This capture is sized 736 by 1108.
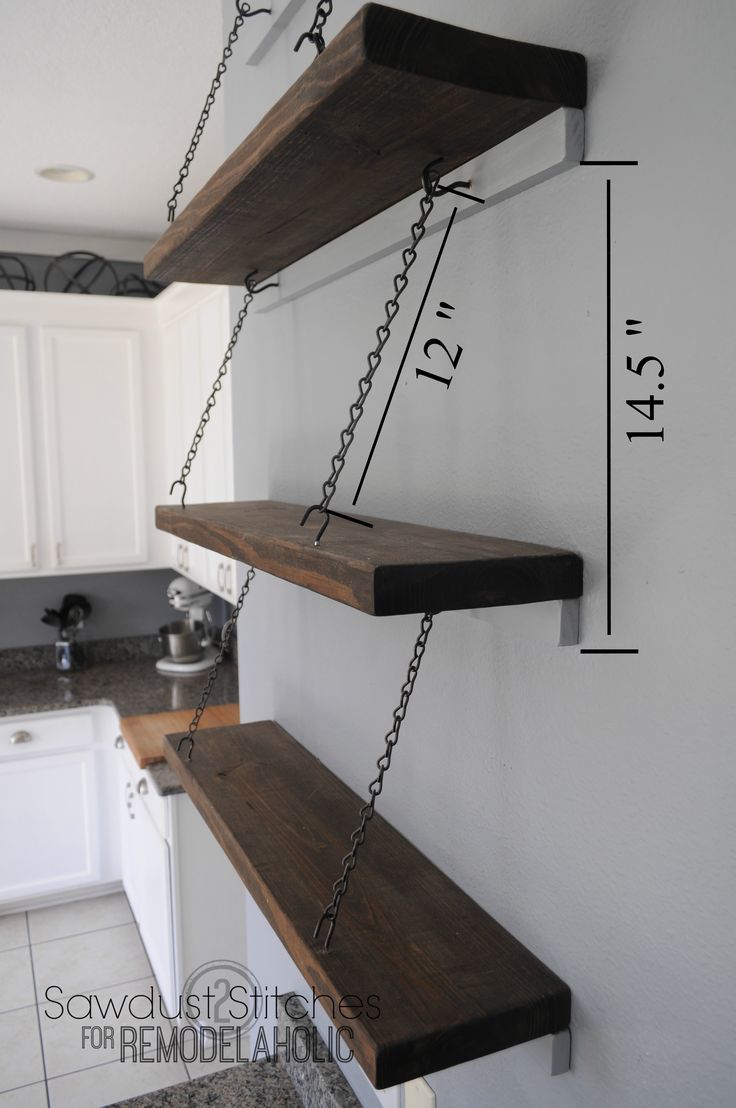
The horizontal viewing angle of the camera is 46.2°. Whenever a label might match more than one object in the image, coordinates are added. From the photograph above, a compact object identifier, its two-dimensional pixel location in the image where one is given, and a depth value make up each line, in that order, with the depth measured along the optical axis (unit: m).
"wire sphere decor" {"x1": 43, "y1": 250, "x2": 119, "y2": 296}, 3.54
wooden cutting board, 2.62
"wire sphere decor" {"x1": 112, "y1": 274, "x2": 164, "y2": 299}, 3.66
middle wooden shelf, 0.65
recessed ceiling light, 2.74
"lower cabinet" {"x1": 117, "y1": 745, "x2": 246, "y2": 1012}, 2.49
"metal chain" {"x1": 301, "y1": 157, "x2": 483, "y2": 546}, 0.78
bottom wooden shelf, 0.69
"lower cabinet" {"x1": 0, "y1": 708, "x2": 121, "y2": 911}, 3.13
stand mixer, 3.38
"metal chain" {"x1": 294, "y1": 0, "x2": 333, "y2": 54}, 0.86
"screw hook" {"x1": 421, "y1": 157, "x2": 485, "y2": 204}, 0.81
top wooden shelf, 0.62
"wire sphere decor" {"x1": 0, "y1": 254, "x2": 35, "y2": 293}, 3.42
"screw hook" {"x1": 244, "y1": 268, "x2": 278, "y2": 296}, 1.39
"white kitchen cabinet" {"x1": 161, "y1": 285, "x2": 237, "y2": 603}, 2.54
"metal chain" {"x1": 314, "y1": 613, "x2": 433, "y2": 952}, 0.79
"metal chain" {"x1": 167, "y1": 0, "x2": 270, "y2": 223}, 1.24
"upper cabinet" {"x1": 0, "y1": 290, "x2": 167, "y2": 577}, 3.26
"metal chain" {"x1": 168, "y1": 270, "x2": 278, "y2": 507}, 1.34
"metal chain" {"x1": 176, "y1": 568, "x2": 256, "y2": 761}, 1.28
